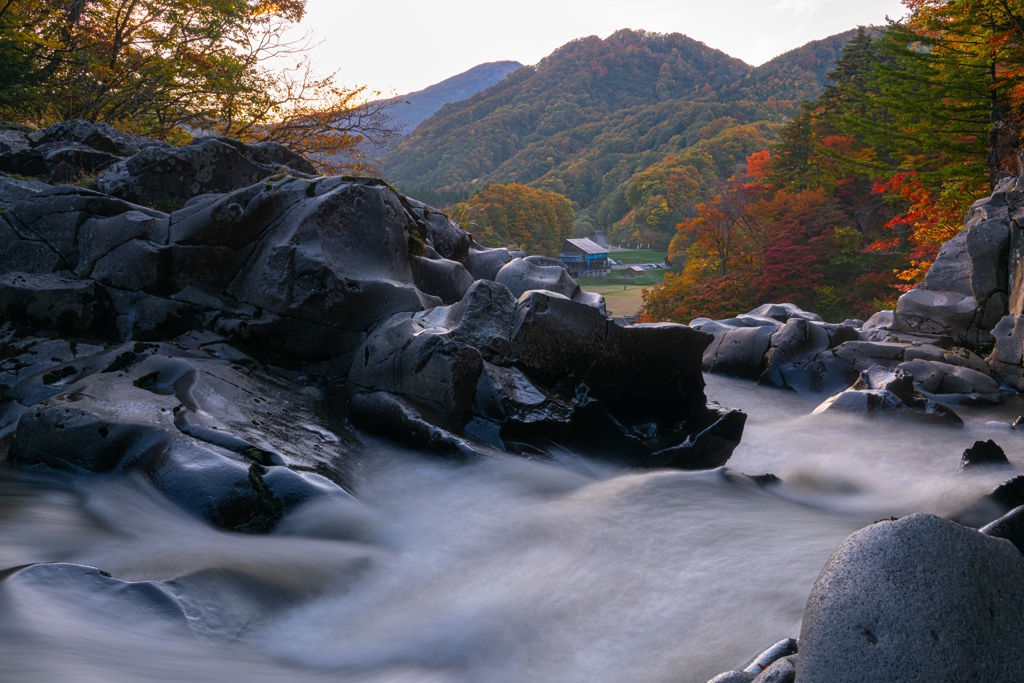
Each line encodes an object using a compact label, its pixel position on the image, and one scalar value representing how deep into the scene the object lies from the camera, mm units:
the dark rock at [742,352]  13523
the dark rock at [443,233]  11344
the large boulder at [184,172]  9930
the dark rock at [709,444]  7277
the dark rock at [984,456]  7023
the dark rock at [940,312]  13266
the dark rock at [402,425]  6543
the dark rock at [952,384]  10688
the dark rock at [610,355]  7699
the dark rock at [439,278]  9633
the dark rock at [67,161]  10445
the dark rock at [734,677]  2671
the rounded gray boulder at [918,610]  2230
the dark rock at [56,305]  7039
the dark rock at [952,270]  14086
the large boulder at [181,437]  4668
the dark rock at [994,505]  4883
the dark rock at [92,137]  10906
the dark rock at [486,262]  11969
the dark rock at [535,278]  10560
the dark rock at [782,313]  16938
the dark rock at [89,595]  3015
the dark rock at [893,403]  9273
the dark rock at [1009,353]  11070
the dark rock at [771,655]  2756
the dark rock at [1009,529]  2936
